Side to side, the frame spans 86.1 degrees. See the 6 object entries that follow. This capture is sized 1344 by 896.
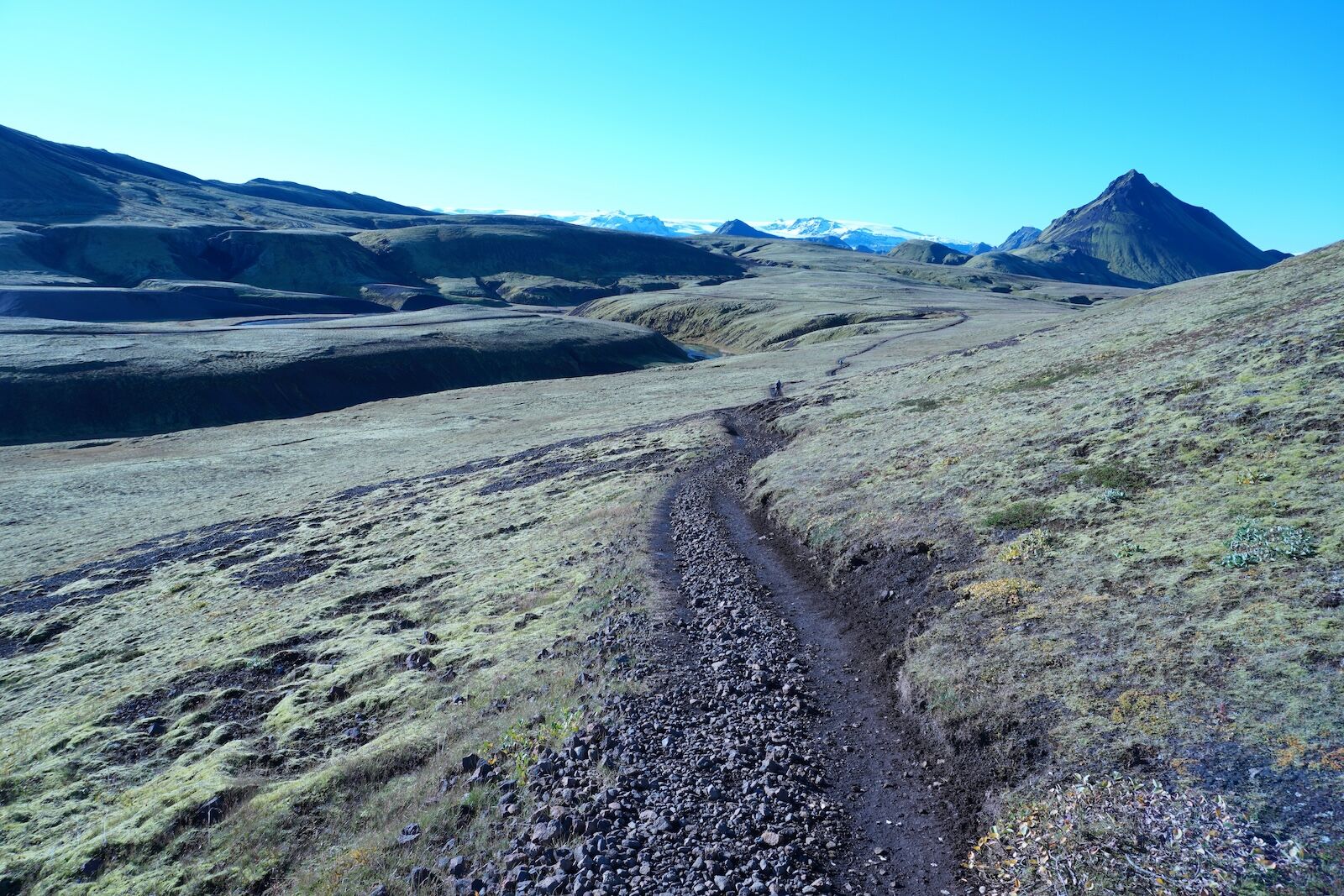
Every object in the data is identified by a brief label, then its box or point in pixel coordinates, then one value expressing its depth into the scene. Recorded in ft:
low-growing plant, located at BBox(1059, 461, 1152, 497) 64.03
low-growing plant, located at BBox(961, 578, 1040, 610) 50.72
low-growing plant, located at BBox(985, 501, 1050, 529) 62.75
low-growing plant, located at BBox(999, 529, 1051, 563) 56.39
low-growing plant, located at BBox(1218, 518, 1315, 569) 45.14
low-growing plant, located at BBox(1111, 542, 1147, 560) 51.80
